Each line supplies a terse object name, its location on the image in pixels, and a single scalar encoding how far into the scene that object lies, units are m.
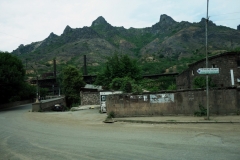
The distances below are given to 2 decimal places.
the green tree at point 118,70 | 28.92
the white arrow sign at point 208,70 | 12.42
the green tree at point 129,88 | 18.45
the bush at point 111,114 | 15.64
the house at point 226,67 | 22.95
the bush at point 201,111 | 13.72
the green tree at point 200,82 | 24.35
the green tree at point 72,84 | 42.12
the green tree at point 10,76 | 33.59
